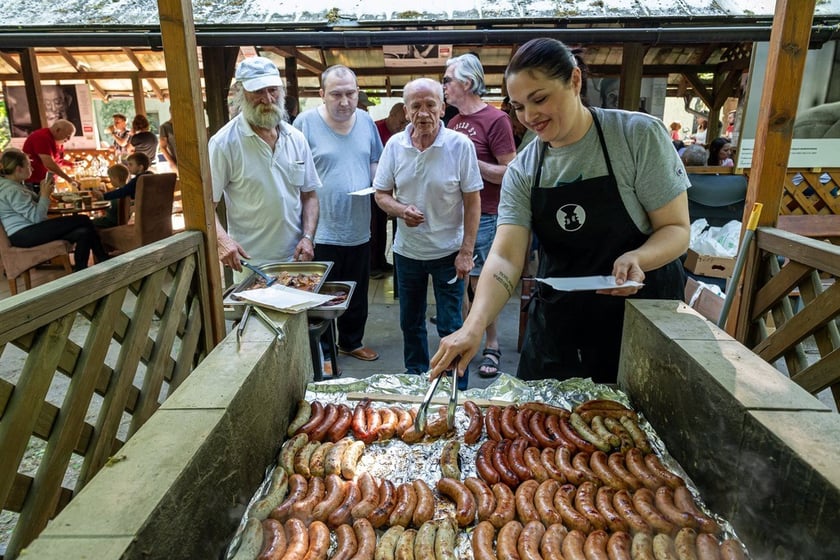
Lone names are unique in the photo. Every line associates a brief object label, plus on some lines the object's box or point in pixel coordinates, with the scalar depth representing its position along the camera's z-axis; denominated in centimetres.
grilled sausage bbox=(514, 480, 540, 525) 182
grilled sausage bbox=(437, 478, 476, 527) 180
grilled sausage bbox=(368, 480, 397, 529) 180
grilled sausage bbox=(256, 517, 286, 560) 160
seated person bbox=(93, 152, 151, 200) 756
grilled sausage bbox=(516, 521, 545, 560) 163
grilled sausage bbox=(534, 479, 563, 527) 179
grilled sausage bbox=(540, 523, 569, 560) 164
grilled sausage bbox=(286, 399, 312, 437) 230
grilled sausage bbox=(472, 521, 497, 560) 164
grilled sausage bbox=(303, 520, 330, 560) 164
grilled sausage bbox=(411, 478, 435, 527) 180
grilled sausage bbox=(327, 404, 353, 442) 226
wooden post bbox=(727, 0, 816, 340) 280
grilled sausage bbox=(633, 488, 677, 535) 170
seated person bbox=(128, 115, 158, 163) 961
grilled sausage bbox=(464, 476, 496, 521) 183
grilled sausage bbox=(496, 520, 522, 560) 164
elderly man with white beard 369
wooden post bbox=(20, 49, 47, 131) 855
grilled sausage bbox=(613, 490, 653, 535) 171
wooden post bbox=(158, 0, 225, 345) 258
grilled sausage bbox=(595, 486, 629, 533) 174
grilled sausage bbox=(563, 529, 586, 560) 162
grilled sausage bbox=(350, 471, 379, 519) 181
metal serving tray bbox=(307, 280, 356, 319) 315
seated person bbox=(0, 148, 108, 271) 648
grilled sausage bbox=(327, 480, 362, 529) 179
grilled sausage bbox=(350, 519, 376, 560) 163
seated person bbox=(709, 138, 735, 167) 809
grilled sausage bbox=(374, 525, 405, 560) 162
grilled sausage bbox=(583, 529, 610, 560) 161
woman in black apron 217
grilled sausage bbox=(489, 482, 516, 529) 179
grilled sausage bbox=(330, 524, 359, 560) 163
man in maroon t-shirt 447
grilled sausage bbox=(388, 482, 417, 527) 179
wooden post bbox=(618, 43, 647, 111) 662
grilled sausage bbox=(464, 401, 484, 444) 224
